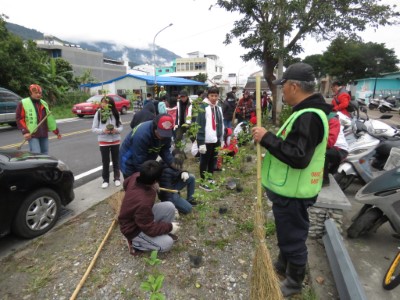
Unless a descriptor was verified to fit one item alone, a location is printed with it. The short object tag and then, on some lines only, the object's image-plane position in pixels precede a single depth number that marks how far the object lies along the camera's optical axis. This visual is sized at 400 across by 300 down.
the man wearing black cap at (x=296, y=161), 1.81
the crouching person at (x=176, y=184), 3.43
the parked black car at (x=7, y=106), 11.27
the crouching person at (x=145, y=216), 2.50
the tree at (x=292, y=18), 8.90
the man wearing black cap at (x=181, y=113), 6.52
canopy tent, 25.80
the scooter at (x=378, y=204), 2.87
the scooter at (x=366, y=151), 4.33
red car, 16.52
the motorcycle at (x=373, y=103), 20.48
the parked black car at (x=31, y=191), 2.90
